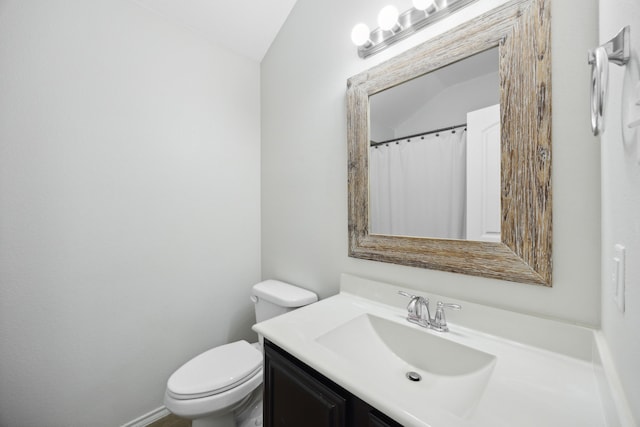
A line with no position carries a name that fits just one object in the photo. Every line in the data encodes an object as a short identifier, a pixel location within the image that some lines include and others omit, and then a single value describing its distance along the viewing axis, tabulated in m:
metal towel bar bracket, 0.39
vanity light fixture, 0.97
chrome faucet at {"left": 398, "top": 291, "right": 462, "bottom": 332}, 0.92
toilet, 1.10
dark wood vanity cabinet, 0.65
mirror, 0.77
